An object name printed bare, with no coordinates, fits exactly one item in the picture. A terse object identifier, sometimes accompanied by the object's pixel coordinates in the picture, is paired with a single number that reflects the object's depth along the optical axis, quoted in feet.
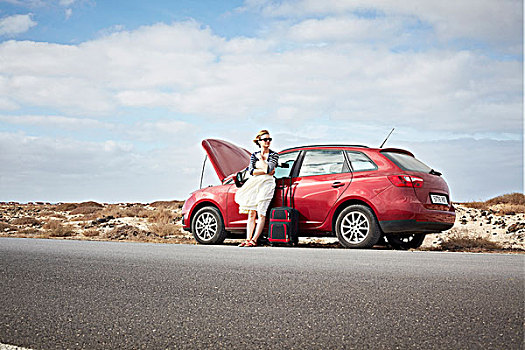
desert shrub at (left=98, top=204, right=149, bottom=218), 76.37
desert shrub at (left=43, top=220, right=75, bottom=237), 55.47
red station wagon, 31.07
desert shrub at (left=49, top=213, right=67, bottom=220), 82.51
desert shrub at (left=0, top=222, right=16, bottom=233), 68.17
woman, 34.91
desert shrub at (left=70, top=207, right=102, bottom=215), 92.28
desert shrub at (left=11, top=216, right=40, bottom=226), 75.91
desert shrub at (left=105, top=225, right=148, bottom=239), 52.70
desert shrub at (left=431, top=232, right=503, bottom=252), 35.08
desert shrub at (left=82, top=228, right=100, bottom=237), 54.05
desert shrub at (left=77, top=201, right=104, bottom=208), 107.92
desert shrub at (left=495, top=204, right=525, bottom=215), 57.72
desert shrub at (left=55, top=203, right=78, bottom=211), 106.22
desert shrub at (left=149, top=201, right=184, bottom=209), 99.83
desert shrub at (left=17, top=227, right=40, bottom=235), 62.89
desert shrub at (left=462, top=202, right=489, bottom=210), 69.63
